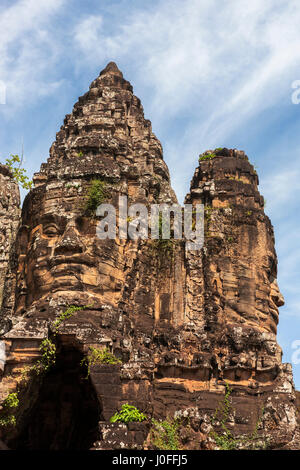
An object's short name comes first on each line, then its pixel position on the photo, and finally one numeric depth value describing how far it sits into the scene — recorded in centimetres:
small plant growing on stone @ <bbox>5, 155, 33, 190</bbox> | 2866
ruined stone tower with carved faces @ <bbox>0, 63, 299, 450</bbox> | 2192
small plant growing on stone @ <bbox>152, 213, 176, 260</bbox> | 2677
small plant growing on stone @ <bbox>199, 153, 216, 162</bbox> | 2957
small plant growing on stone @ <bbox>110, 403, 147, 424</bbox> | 1991
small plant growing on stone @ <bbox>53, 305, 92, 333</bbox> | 2223
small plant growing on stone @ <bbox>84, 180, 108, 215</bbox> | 2508
